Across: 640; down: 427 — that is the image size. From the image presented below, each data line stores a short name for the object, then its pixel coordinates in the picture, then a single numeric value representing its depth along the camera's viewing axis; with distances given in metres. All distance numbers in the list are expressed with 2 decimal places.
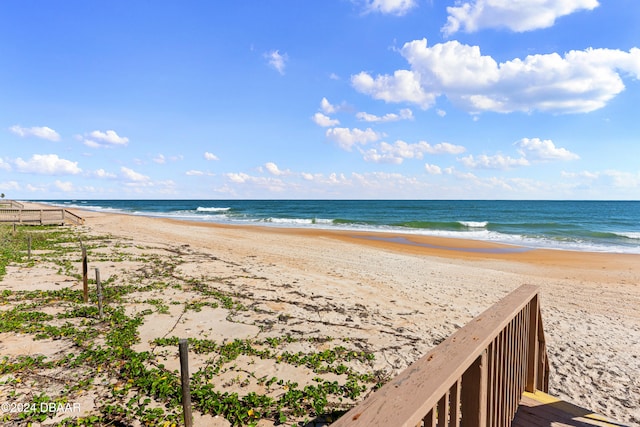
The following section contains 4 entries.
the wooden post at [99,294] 6.40
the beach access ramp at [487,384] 1.28
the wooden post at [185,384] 2.70
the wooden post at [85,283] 6.88
